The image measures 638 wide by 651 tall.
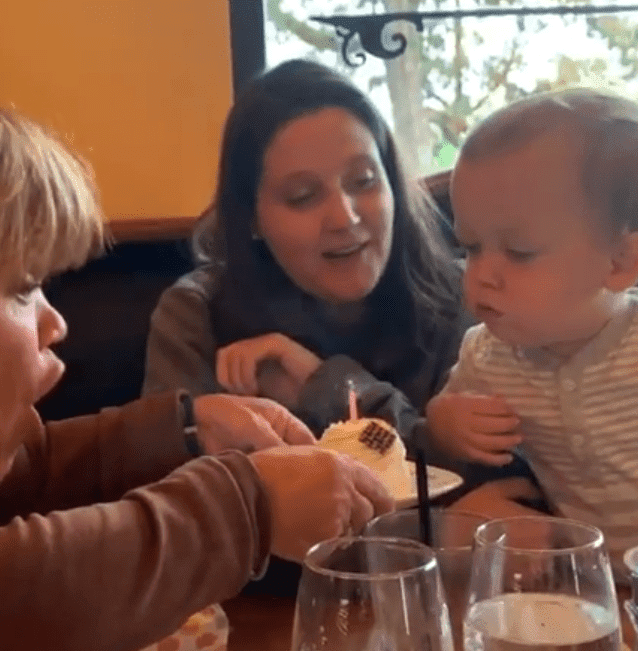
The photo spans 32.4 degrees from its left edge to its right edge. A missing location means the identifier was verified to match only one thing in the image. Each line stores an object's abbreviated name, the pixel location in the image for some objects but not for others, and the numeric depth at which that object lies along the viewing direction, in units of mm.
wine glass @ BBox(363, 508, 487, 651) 687
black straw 757
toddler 1049
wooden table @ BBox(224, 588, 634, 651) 760
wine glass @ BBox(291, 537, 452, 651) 521
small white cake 977
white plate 933
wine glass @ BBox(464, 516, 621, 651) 576
